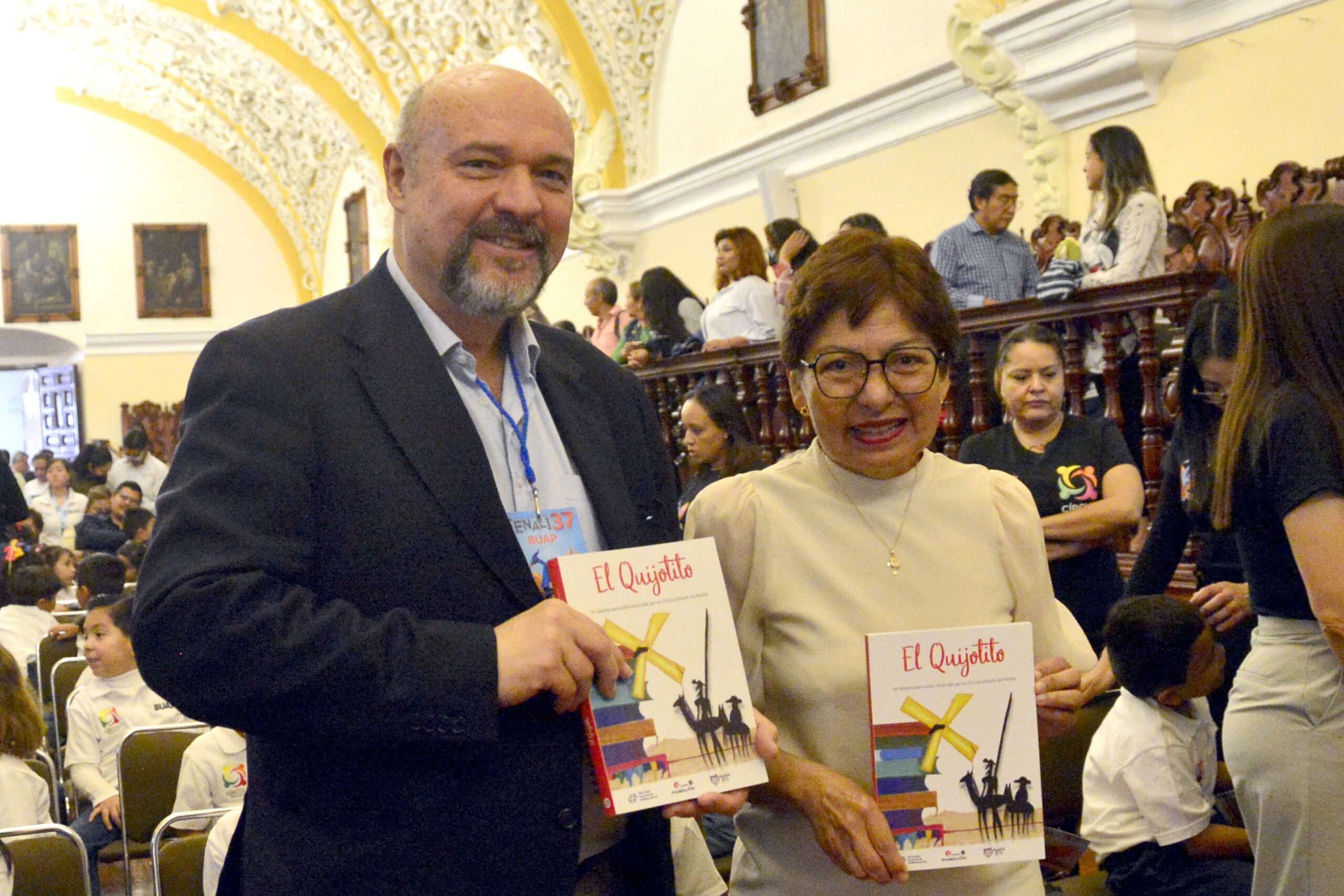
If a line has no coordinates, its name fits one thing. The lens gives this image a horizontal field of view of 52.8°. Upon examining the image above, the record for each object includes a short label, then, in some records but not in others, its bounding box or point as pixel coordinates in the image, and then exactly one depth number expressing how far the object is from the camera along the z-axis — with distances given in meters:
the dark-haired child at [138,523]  10.67
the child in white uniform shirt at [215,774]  4.02
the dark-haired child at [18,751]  3.93
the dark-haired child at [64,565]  8.72
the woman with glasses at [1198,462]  2.90
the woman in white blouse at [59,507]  13.10
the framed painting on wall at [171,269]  22.83
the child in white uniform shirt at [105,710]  4.89
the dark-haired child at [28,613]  6.79
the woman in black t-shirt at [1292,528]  2.27
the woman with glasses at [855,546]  1.85
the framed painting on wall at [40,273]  22.31
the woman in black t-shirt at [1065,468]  3.83
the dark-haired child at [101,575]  6.93
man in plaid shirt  6.37
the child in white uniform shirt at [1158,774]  2.95
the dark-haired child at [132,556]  9.11
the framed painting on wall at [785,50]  9.79
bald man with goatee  1.50
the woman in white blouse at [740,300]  7.47
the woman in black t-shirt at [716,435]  5.68
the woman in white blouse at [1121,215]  5.55
